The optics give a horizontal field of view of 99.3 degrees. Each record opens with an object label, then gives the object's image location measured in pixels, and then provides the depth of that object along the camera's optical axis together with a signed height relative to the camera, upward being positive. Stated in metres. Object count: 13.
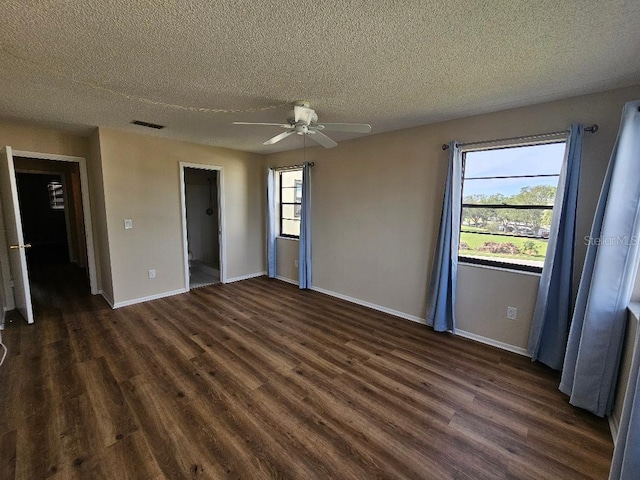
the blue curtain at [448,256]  2.94 -0.53
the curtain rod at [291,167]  4.68 +0.66
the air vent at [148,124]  3.21 +0.93
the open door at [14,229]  2.97 -0.36
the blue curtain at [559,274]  2.31 -0.56
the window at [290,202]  5.10 +0.06
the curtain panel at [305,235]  4.45 -0.50
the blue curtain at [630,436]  1.10 -0.93
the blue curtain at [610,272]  1.81 -0.41
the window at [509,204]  2.59 +0.06
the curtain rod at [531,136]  2.25 +0.68
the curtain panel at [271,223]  5.09 -0.36
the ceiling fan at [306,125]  2.32 +0.71
